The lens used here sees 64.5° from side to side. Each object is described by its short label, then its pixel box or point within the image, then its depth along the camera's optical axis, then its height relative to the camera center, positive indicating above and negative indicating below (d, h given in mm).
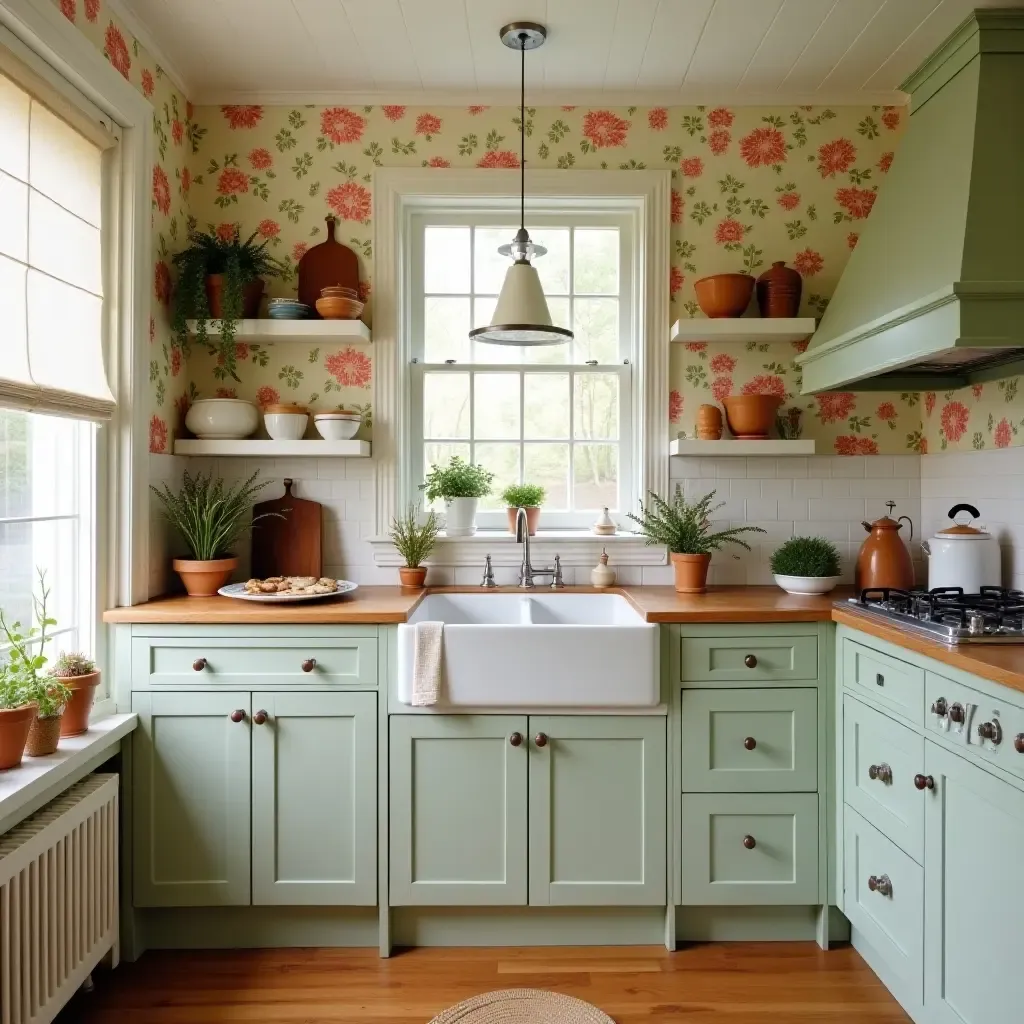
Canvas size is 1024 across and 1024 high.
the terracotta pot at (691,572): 2900 -251
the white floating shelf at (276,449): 2896 +191
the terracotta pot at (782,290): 2988 +786
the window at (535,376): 3258 +509
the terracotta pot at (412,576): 2982 -271
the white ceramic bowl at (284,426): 2951 +279
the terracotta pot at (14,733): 1916 -553
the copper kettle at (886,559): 2807 -198
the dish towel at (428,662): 2383 -469
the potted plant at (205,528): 2781 -94
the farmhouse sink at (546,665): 2395 -483
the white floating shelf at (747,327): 2934 +637
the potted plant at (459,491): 3080 +42
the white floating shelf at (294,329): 2898 +618
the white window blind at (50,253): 2029 +680
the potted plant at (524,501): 3090 +5
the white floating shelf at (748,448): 2949 +199
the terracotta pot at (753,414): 2984 +327
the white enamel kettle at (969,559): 2523 -177
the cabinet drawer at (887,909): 2031 -1096
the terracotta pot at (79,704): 2174 -549
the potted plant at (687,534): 2914 -116
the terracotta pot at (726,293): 2949 +765
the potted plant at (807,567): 2814 -224
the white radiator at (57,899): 1785 -972
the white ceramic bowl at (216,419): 2930 +300
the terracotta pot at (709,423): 3000 +296
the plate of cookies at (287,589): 2580 -290
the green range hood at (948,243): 1979 +721
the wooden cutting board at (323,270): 3052 +878
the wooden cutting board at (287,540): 3074 -144
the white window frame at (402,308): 3090 +723
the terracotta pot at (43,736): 2029 -592
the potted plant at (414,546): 2992 -163
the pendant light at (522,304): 2484 +614
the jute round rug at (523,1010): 2133 -1361
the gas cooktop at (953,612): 1919 -297
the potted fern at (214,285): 2797 +759
